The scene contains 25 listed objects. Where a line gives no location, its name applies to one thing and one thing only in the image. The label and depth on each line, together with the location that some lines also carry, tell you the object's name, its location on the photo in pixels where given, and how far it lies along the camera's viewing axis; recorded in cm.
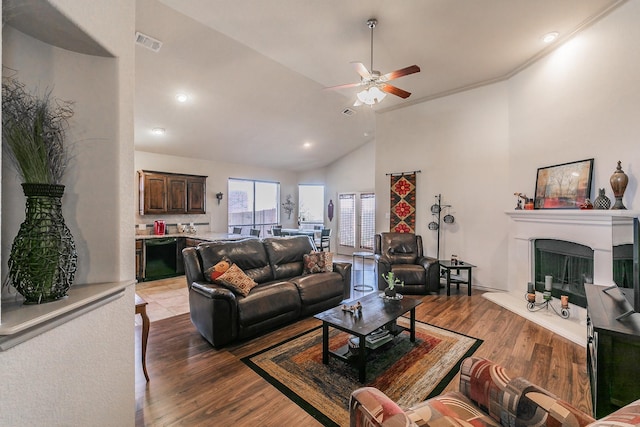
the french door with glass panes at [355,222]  834
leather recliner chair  462
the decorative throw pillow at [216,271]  319
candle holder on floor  337
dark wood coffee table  232
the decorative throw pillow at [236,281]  313
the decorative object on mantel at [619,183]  285
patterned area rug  211
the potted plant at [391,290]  308
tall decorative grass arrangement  110
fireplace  293
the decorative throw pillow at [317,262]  412
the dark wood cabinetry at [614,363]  169
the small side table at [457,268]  460
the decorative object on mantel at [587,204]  328
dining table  806
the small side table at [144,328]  227
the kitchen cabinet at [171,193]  591
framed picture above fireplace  343
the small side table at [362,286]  507
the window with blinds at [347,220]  869
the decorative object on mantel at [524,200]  416
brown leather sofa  283
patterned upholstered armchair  111
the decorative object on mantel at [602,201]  310
